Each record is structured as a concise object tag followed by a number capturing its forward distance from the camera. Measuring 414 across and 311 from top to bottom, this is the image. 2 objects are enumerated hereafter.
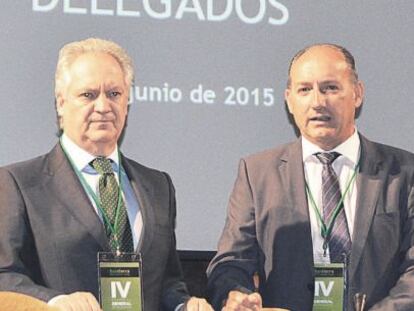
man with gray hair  4.20
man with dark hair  4.52
